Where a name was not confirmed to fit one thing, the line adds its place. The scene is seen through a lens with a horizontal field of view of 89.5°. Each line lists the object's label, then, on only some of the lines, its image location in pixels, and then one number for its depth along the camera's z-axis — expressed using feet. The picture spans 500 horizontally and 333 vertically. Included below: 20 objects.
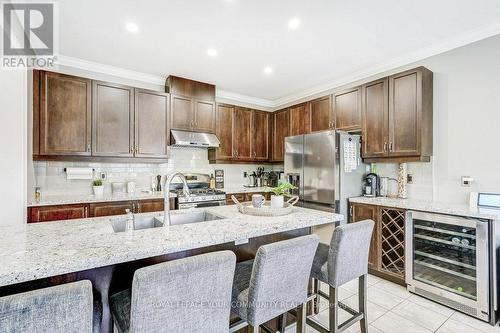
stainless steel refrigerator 10.82
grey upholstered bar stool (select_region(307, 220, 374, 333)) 5.29
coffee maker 11.41
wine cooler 7.25
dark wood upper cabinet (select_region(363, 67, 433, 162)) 9.50
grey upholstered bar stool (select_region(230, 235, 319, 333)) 4.08
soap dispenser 5.21
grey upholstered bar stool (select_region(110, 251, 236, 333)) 3.12
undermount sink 5.90
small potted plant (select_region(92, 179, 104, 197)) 11.05
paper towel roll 11.00
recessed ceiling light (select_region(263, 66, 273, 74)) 11.94
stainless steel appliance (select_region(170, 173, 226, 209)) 11.98
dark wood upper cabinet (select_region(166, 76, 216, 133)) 12.87
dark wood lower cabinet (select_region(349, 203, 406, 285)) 9.35
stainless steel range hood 12.55
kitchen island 3.34
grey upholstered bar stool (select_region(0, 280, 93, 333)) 2.50
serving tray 6.18
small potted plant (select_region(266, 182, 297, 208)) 6.66
